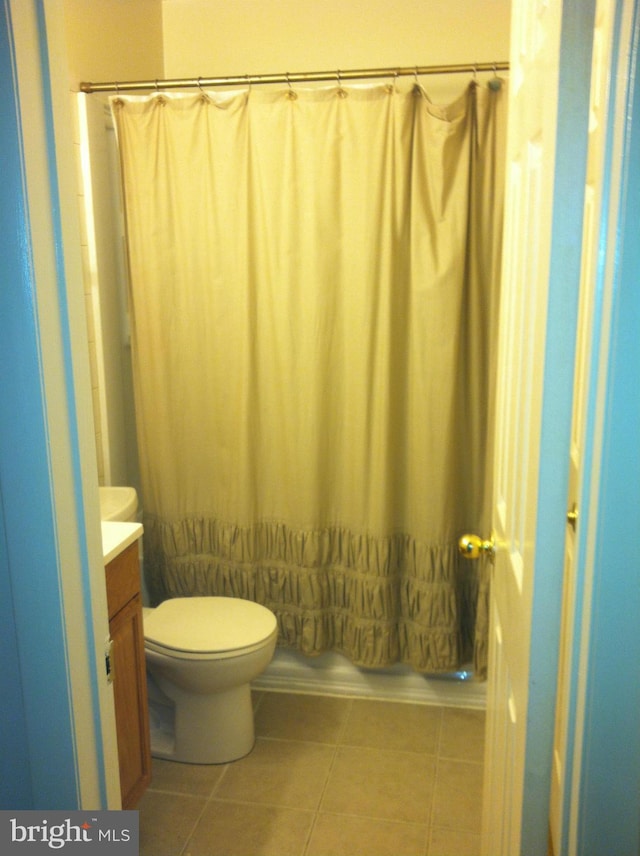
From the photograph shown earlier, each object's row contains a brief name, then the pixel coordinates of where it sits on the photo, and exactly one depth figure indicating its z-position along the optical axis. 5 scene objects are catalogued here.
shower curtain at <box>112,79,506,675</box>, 2.42
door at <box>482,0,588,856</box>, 0.90
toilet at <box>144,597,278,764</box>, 2.30
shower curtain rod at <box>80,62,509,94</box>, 2.30
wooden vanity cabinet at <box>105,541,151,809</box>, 1.92
